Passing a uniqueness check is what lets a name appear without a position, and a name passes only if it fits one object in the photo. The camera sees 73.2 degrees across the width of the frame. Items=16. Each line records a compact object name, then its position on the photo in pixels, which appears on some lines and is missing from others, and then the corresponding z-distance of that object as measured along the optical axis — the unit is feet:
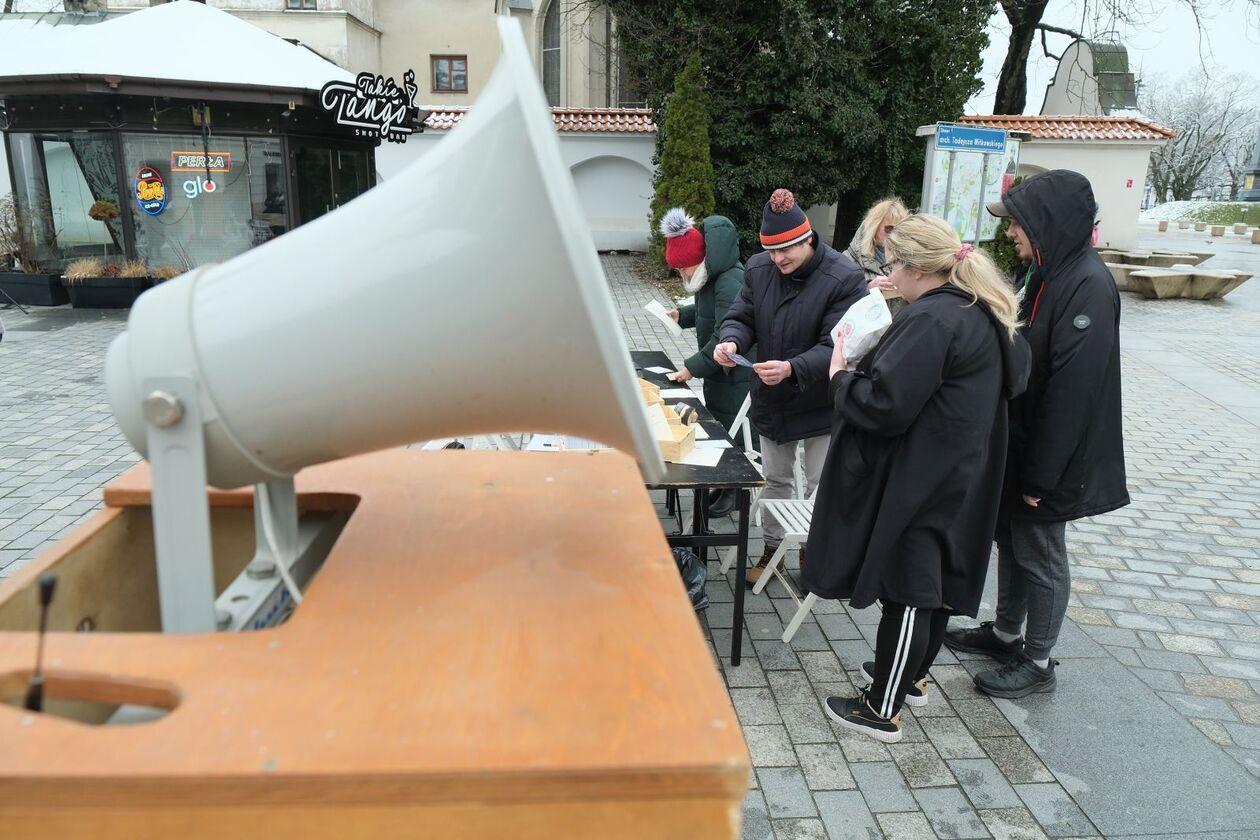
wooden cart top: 3.16
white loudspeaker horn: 3.59
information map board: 28.02
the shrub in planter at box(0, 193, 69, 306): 37.81
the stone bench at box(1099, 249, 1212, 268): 58.59
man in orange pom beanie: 11.88
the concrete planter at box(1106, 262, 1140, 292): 50.03
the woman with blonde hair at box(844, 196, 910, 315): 14.82
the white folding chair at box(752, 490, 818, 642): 11.68
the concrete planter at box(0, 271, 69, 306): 37.73
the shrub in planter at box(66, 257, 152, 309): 37.24
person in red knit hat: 14.28
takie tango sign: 40.37
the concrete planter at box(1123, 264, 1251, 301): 48.29
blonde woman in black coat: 8.40
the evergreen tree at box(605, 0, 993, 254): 48.08
